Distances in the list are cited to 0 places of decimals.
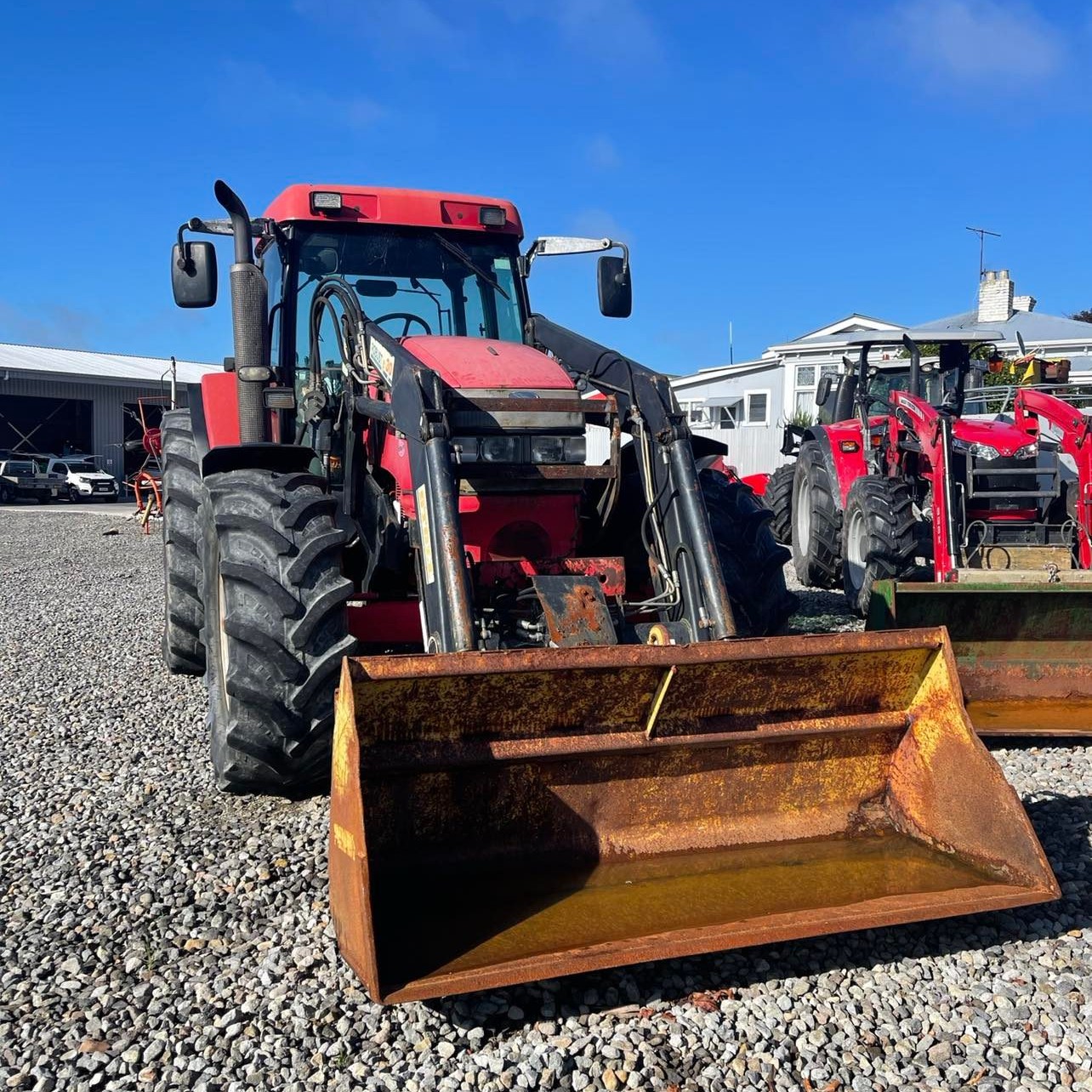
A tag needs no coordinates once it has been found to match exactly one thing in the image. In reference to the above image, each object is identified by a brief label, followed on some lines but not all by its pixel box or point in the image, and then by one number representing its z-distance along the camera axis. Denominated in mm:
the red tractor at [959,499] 8148
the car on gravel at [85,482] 30062
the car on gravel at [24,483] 29203
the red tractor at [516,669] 3100
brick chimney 30812
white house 23938
